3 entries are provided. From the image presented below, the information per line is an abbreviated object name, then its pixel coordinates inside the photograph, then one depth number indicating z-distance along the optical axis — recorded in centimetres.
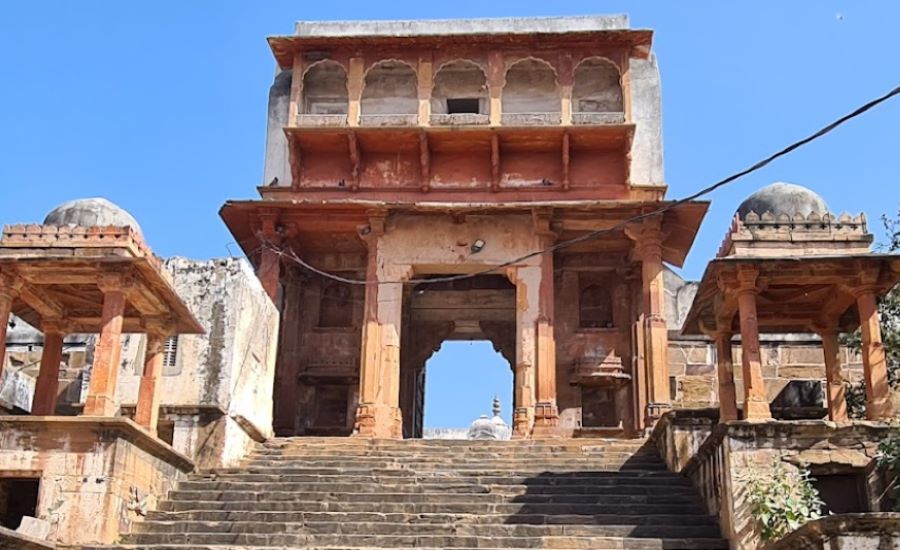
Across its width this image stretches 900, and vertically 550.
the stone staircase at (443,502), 1204
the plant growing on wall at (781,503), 1069
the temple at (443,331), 1239
